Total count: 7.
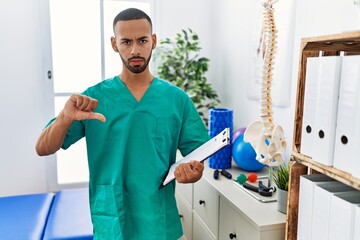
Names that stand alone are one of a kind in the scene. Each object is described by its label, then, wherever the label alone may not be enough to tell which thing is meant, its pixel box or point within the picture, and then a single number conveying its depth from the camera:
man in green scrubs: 1.11
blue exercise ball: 1.66
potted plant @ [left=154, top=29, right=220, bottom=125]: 2.38
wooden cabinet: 0.91
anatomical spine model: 1.14
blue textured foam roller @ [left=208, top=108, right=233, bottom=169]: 1.71
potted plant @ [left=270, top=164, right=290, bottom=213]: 1.22
